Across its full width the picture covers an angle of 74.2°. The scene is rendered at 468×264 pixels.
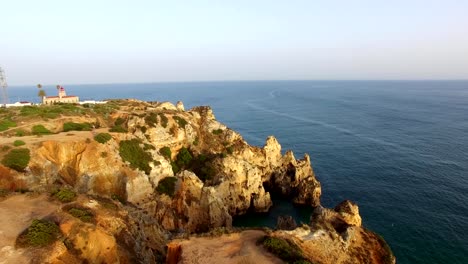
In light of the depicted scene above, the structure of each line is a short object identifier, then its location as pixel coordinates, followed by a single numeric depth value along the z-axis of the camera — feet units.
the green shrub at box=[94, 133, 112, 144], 151.85
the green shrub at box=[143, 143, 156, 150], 173.39
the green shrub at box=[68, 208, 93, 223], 77.93
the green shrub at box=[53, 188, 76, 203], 88.13
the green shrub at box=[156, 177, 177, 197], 163.94
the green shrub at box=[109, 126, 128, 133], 172.63
